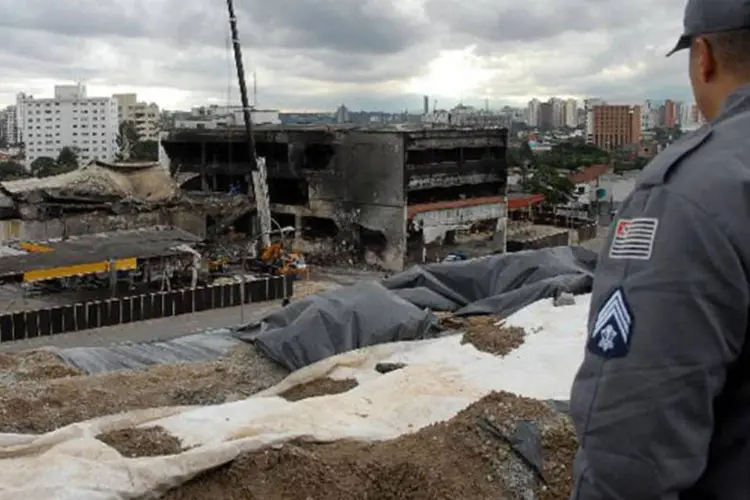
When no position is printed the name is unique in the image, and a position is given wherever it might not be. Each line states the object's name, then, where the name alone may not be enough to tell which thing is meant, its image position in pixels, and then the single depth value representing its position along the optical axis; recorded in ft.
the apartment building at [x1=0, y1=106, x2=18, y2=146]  614.75
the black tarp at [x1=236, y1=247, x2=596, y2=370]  34.65
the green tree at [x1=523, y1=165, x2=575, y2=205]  212.64
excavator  118.83
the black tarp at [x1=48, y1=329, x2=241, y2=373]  36.55
